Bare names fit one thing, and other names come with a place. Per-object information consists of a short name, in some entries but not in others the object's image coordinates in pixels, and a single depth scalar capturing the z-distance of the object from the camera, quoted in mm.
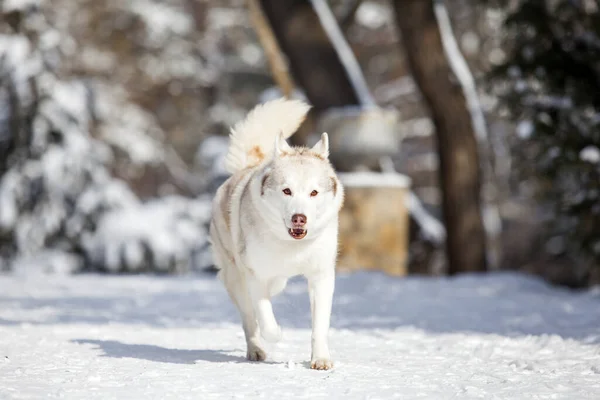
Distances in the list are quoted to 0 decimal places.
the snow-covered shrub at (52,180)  27312
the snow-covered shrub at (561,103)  19422
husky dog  9859
